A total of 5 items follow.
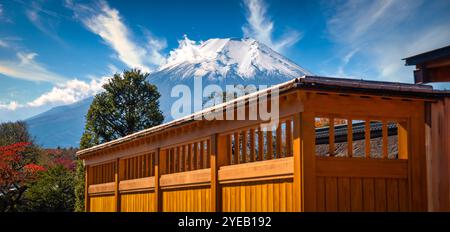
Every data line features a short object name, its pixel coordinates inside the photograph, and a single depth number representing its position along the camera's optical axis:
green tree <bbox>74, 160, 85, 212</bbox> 31.15
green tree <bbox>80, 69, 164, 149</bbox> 35.31
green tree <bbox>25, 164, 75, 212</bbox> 34.31
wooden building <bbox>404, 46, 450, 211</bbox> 9.56
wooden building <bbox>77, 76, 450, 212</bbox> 9.11
